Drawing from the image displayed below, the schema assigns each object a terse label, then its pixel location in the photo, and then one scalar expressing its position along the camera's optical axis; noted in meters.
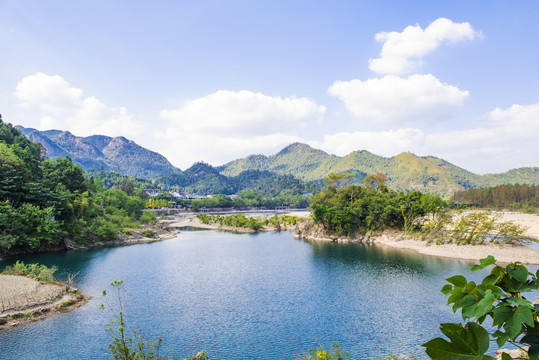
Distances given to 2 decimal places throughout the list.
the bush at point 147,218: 67.06
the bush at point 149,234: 53.88
